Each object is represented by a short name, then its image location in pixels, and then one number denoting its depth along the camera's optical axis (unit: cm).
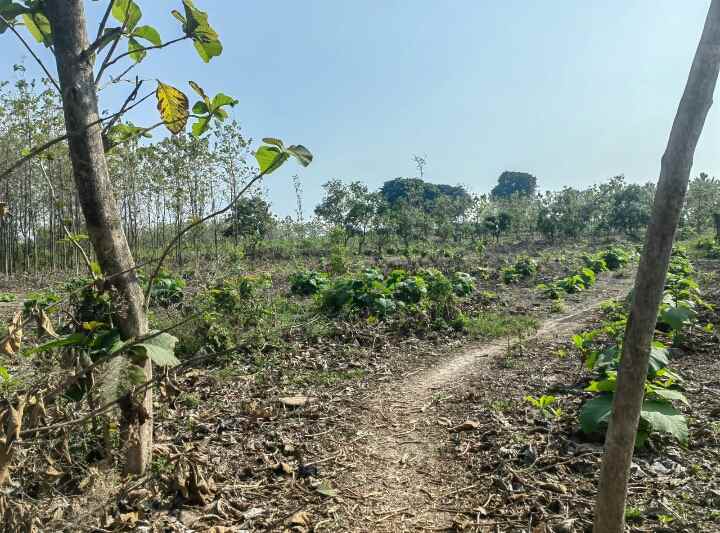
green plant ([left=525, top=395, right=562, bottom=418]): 395
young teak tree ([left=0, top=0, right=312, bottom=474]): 204
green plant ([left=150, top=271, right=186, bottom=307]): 1008
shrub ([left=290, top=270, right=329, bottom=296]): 1120
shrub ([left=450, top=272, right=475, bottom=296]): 1092
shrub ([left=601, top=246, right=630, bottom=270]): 1741
